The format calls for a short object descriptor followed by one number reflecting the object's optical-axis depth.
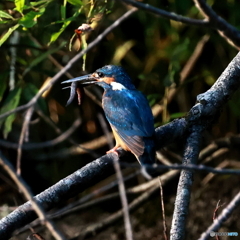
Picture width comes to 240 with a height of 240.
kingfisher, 5.73
